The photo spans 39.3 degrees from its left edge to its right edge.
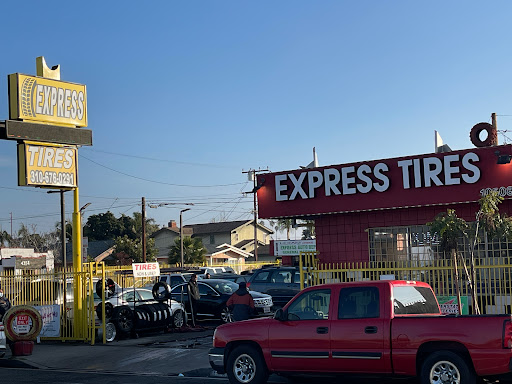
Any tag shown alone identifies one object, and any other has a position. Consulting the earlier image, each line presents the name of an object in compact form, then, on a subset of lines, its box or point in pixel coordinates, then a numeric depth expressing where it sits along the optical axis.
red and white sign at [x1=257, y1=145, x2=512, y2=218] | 17.45
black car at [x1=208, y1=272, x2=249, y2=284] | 31.63
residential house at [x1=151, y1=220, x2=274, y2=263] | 84.50
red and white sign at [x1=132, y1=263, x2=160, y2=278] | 20.27
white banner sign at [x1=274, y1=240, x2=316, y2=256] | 48.00
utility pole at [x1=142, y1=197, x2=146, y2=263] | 51.22
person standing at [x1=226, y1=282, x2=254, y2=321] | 16.39
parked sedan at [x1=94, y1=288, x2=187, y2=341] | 19.17
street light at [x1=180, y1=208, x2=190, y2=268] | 58.26
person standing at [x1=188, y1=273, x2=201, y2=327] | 21.92
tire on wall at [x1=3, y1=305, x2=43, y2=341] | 17.09
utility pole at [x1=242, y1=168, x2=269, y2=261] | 63.24
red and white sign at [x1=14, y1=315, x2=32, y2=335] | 17.23
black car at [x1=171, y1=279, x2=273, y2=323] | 22.56
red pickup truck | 9.48
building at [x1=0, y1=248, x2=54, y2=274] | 43.28
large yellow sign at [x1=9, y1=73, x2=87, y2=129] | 18.98
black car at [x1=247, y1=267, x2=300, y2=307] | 24.25
